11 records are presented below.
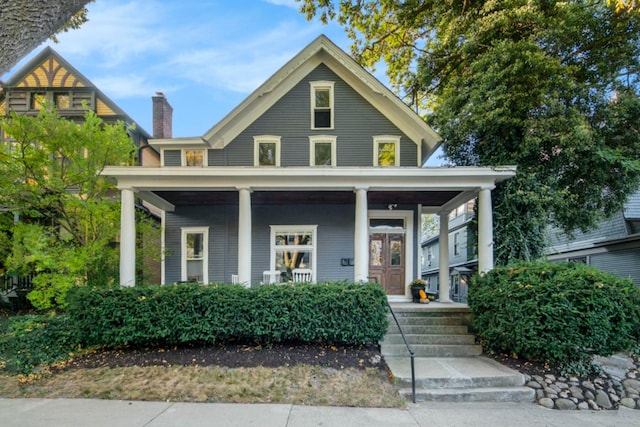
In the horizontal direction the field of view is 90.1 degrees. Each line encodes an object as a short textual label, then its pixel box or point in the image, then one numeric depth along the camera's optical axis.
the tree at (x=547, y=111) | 8.05
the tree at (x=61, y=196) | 7.08
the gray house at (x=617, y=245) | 9.92
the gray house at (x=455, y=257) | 17.40
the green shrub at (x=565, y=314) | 4.99
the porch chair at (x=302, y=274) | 9.52
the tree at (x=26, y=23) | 1.92
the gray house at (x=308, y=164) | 9.49
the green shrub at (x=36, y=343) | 5.60
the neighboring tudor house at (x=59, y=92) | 12.45
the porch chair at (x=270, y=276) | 9.36
